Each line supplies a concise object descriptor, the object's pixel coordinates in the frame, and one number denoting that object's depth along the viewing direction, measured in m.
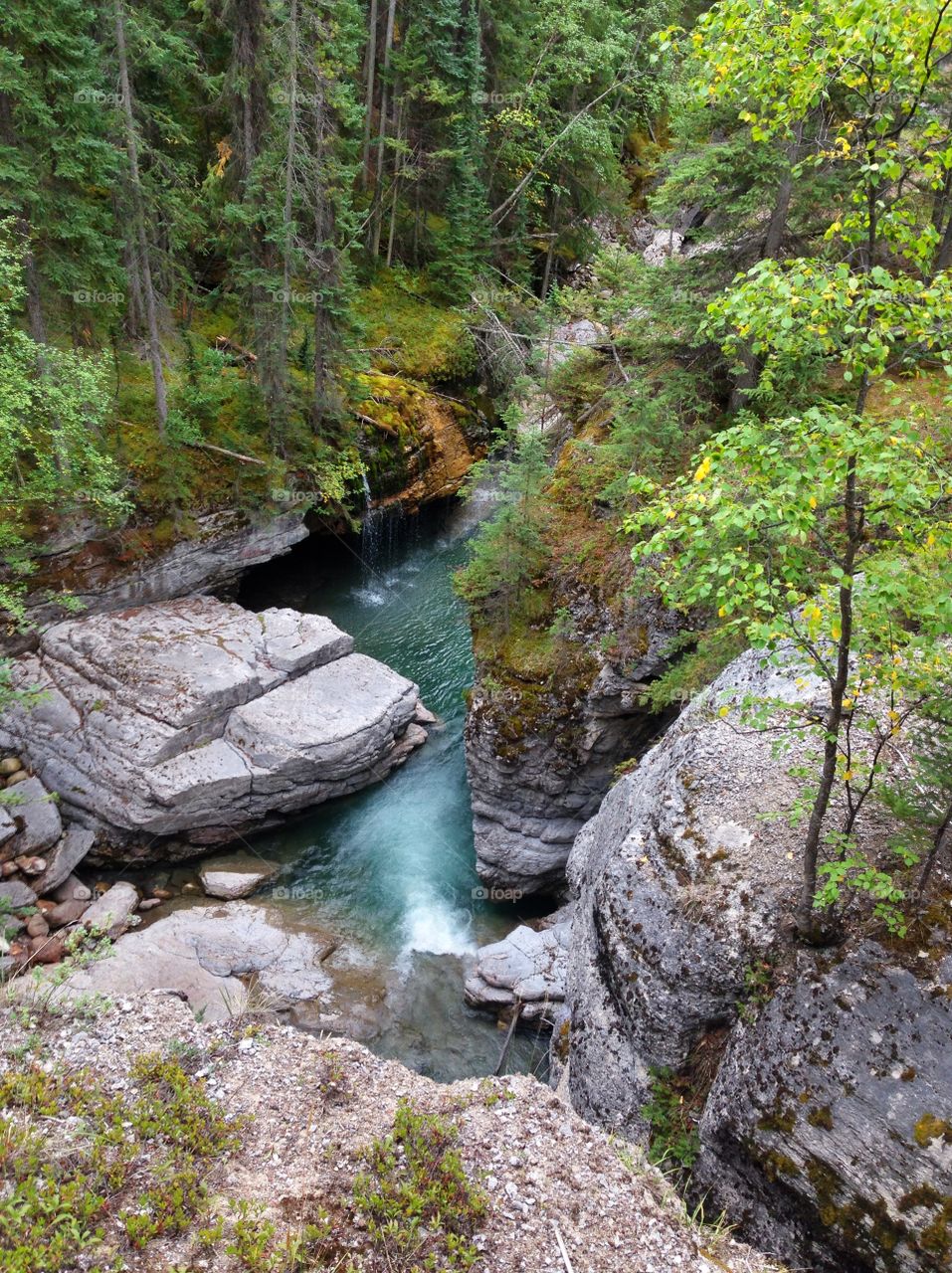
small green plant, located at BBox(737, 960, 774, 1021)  6.17
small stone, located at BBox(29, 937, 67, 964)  11.87
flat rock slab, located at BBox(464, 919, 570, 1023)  11.88
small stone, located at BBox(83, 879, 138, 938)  12.66
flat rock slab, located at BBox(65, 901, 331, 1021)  11.28
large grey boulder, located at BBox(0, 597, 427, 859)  14.22
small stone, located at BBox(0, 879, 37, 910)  12.51
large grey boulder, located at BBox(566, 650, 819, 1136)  6.73
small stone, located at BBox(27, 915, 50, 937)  12.44
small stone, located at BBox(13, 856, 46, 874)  13.14
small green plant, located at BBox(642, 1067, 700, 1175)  6.38
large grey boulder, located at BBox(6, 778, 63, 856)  13.37
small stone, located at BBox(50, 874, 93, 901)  13.22
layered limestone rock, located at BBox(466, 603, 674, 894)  12.94
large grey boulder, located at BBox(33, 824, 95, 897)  13.20
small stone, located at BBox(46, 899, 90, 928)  12.81
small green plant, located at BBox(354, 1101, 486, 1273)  4.52
